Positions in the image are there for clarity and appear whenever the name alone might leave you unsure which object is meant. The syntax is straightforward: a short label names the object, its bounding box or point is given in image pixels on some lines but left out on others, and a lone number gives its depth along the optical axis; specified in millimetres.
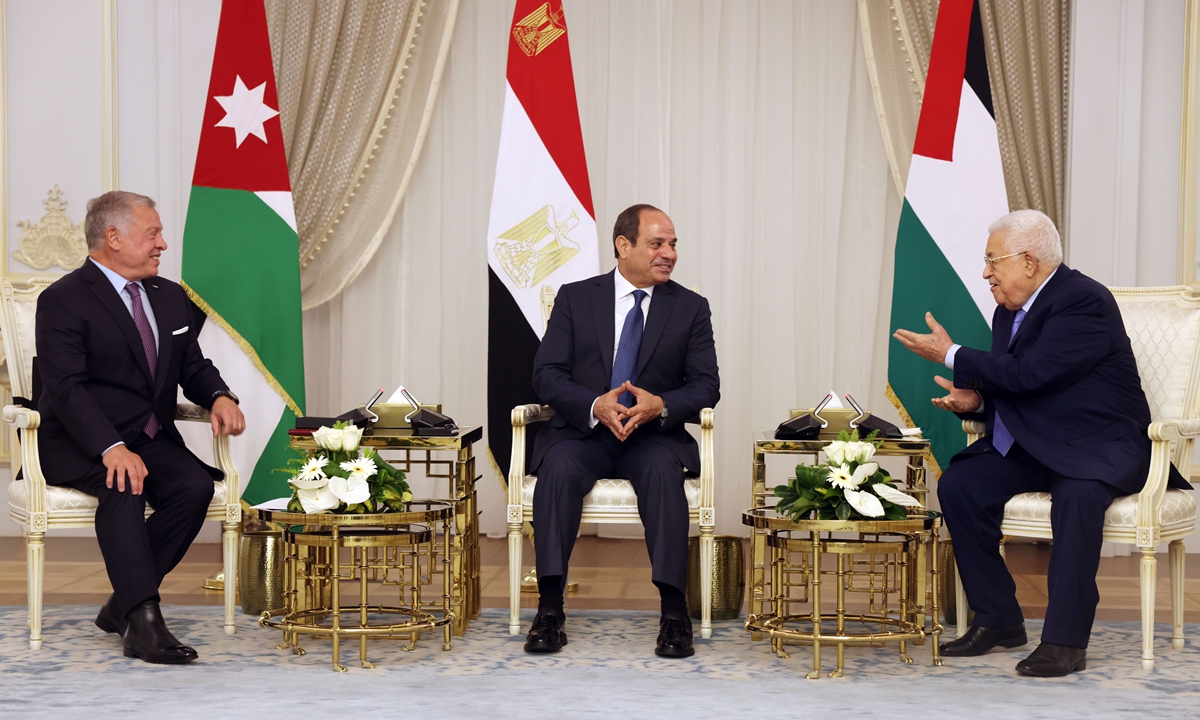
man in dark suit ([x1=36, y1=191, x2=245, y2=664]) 3164
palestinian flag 4242
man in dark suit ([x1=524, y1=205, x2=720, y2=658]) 3275
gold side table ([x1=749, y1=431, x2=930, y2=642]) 3240
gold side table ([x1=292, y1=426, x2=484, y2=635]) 3414
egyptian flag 4418
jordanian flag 4391
